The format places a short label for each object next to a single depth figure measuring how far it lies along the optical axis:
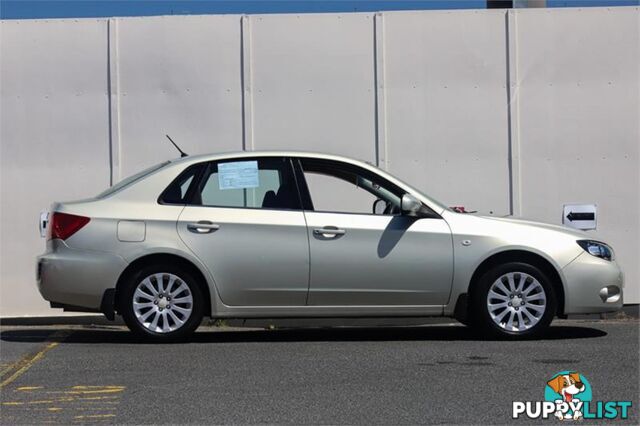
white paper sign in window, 9.56
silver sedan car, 9.27
